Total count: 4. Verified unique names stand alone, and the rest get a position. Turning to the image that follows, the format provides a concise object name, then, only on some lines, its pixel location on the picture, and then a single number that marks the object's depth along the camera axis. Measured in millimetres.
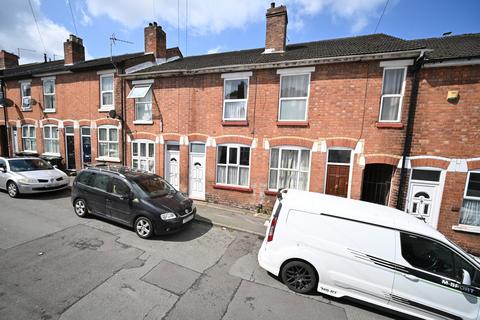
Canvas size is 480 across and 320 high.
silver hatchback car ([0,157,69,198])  8180
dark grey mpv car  5621
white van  3330
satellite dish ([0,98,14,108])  13554
